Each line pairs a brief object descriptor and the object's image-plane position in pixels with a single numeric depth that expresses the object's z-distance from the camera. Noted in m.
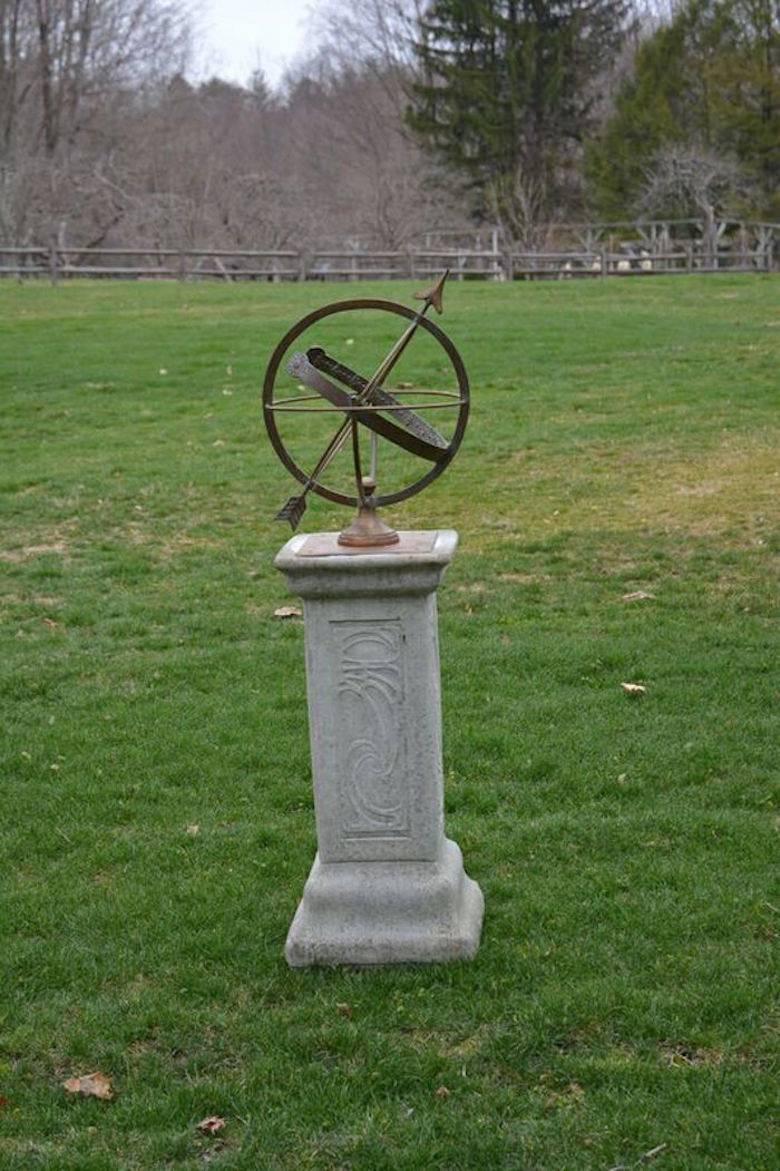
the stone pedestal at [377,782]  4.60
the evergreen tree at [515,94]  44.78
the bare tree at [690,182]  41.69
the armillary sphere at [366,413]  4.60
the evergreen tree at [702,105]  41.56
